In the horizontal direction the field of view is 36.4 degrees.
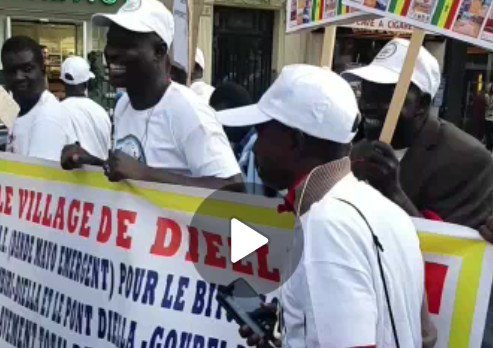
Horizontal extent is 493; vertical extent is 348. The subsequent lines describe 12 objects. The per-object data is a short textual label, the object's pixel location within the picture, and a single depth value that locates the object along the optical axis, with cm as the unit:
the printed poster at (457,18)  256
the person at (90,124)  458
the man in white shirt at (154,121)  296
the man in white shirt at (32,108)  397
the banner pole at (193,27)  398
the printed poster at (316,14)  319
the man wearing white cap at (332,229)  173
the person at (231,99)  462
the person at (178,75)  461
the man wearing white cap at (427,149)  295
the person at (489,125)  1460
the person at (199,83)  563
